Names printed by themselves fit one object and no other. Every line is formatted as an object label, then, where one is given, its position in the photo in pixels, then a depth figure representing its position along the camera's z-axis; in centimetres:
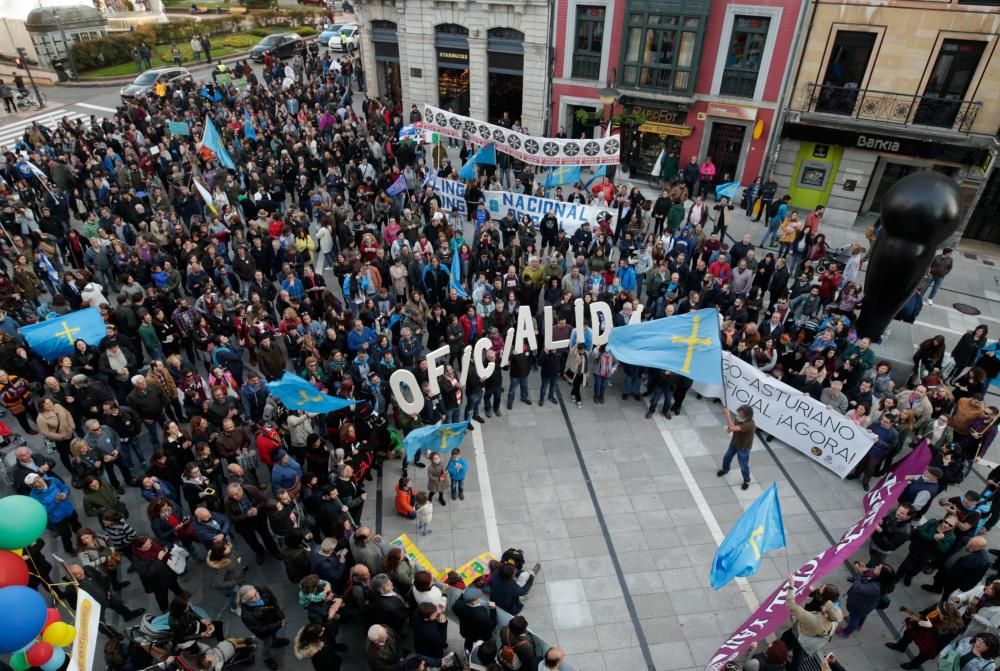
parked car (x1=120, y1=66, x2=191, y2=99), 3197
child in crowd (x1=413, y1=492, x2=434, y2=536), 925
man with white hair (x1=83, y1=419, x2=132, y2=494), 922
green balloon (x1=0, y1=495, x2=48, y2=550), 692
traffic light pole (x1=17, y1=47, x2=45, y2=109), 3469
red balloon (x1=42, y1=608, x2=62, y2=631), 680
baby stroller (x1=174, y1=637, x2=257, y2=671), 660
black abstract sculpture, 1017
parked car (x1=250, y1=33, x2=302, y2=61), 4362
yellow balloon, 661
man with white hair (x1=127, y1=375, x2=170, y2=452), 1027
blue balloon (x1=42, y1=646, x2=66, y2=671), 663
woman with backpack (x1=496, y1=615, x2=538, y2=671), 652
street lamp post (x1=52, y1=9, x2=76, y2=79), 4019
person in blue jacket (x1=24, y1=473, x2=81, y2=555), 837
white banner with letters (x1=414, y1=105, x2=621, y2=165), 1742
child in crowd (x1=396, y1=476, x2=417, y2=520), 984
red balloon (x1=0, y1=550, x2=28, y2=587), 684
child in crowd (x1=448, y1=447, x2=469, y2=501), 991
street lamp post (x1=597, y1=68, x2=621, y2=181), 2225
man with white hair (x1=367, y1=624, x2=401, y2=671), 661
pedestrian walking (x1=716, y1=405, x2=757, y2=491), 1026
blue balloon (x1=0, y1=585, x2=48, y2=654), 596
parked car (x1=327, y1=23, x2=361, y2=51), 4266
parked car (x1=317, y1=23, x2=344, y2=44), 4509
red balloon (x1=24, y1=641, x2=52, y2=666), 645
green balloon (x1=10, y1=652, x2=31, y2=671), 645
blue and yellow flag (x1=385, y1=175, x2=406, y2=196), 1691
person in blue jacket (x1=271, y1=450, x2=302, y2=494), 893
